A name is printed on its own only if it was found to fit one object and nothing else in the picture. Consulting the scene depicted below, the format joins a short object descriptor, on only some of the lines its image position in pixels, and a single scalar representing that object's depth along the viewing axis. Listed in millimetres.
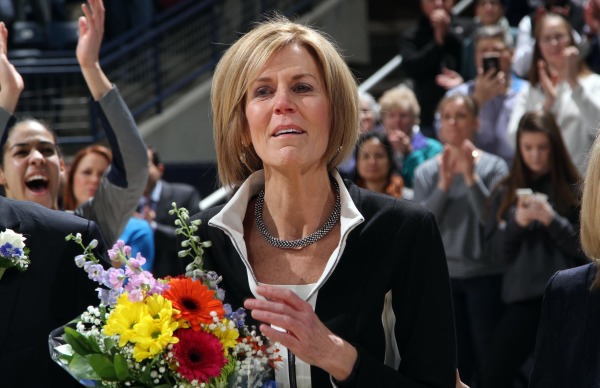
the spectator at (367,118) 13641
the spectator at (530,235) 11258
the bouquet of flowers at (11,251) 5742
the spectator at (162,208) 13148
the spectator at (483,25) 17547
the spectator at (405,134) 14562
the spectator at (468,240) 12102
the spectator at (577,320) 5207
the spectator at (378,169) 12695
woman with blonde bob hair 5363
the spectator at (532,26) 16187
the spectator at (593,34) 15594
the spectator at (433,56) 17531
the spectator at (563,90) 13117
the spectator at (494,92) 14531
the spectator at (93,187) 10945
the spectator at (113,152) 7988
